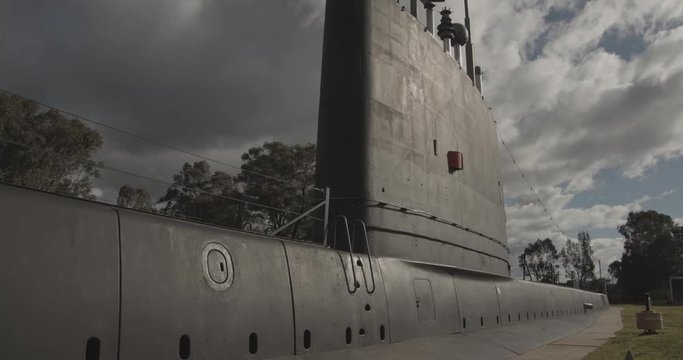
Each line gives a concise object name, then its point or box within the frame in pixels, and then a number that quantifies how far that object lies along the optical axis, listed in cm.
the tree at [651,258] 8888
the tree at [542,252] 10544
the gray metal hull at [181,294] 324
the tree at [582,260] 11451
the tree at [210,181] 2199
